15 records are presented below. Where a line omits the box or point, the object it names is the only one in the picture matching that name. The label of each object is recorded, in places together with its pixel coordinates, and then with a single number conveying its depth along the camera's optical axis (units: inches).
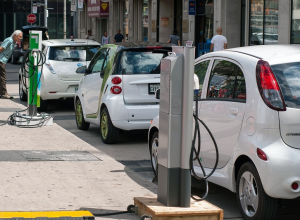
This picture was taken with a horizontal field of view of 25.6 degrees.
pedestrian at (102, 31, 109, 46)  1481.5
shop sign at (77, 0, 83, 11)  1201.8
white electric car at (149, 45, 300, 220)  217.2
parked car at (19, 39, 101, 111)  591.5
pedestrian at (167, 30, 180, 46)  1134.4
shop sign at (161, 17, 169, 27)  1283.2
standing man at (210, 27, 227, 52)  866.1
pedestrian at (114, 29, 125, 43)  1450.7
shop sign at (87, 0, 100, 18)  1715.1
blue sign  1122.5
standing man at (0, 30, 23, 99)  636.6
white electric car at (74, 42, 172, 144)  407.5
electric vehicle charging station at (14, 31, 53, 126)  481.7
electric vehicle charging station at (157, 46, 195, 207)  216.7
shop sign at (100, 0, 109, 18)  1689.2
